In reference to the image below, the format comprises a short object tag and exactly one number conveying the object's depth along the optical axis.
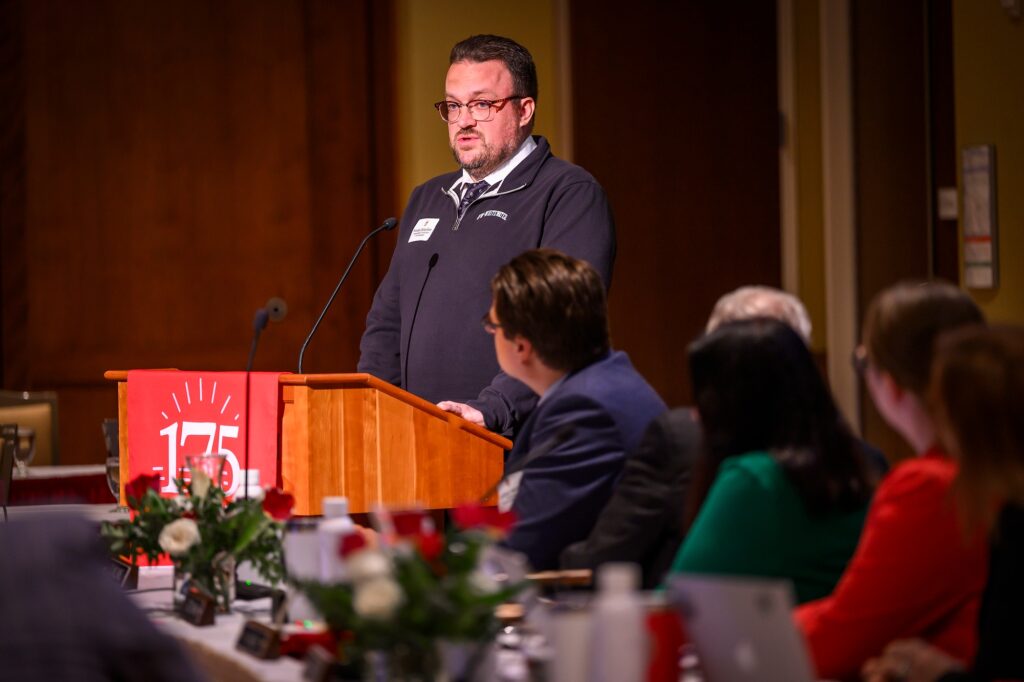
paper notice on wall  10.72
